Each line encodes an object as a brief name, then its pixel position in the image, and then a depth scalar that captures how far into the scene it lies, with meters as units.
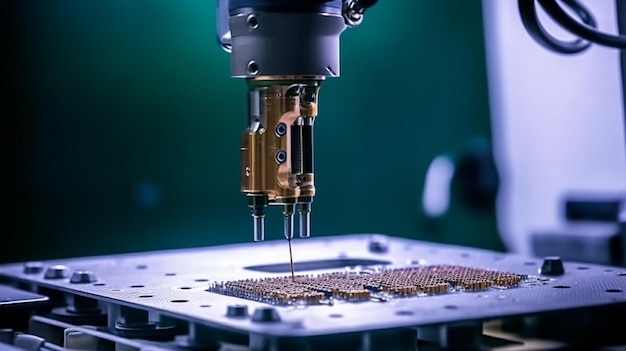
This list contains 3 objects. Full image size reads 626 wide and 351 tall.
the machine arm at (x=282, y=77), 0.80
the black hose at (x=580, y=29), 0.84
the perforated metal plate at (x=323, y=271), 0.73
